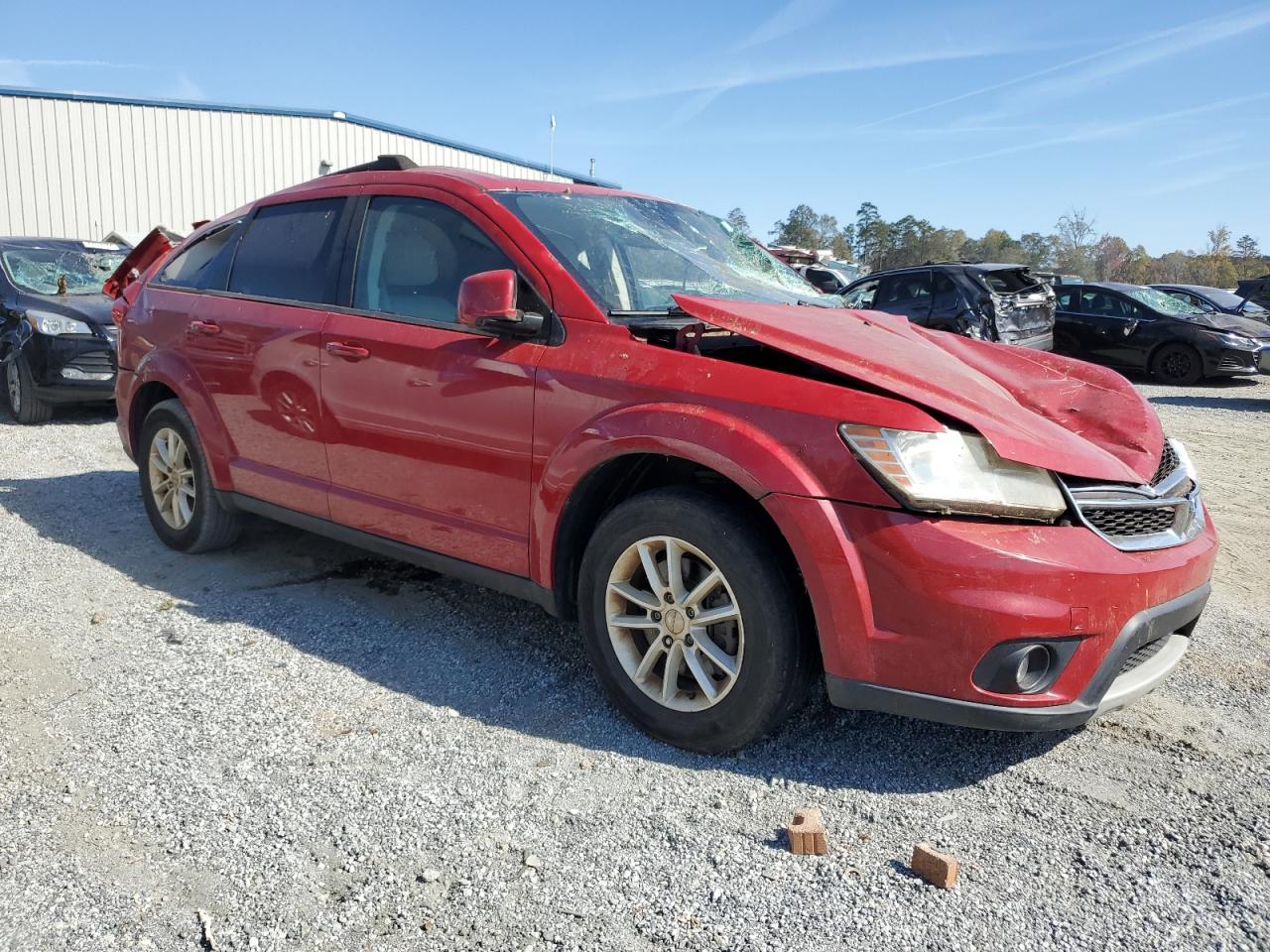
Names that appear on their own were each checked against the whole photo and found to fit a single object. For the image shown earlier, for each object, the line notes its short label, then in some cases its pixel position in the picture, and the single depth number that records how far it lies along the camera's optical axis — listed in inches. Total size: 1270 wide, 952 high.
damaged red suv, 100.3
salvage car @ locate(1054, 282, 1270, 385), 512.7
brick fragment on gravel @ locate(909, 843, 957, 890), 91.2
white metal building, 784.9
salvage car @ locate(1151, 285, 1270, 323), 573.0
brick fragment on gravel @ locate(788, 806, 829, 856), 96.6
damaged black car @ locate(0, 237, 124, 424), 335.0
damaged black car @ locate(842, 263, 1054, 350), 463.2
